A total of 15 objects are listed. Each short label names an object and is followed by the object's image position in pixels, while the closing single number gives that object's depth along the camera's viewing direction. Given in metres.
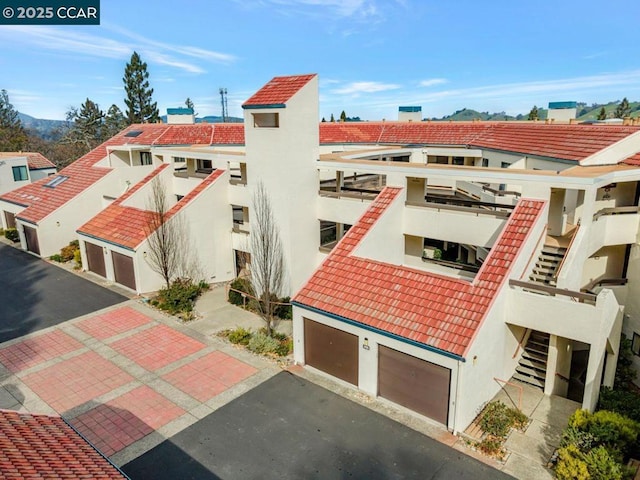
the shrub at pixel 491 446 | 13.42
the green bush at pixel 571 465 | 11.73
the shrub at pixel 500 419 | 14.21
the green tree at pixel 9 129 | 71.50
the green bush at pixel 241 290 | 24.59
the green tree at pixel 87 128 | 72.44
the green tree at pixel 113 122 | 76.06
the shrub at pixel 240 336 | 20.28
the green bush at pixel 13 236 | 37.25
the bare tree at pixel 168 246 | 24.84
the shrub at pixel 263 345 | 19.44
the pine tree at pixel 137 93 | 67.94
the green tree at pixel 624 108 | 82.36
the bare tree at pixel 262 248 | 22.47
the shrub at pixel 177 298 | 23.58
